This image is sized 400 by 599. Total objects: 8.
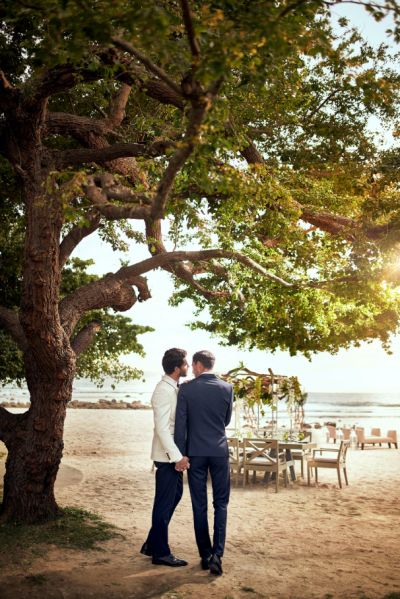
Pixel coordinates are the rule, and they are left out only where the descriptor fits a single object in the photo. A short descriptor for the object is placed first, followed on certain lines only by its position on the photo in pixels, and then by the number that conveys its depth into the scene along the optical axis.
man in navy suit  5.57
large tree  4.07
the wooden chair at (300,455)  12.88
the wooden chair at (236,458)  12.02
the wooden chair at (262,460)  11.24
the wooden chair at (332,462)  11.88
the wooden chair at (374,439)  20.84
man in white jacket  5.62
